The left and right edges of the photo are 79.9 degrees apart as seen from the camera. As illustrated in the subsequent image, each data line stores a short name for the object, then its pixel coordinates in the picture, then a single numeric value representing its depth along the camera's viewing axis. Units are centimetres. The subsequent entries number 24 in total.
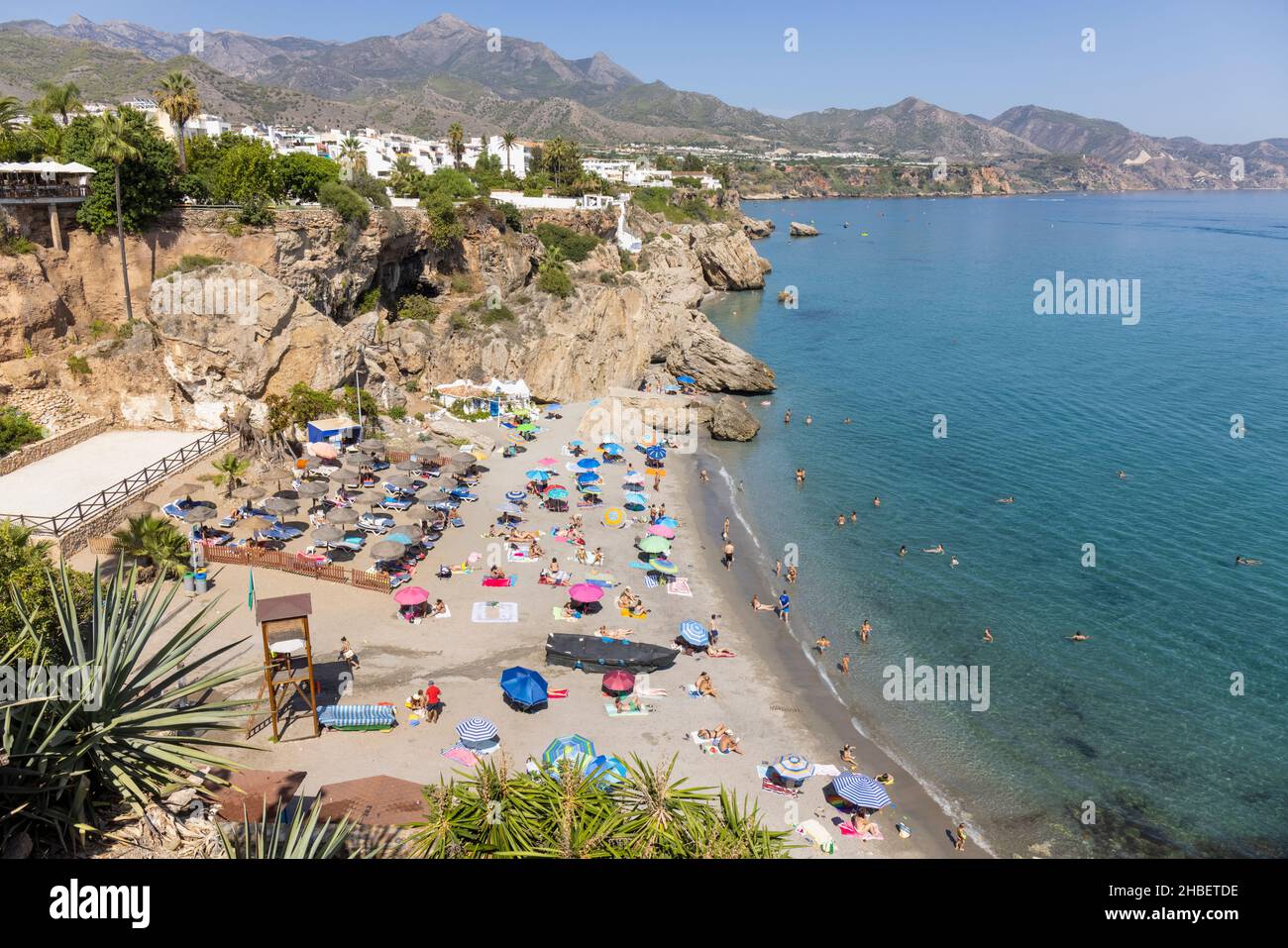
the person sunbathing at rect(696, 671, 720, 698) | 2281
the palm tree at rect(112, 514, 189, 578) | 2348
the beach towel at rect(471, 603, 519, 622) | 2534
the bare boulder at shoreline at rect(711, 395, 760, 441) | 4653
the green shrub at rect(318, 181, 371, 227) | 4084
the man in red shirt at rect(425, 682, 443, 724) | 2022
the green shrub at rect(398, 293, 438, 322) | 4909
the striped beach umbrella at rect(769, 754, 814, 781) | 1933
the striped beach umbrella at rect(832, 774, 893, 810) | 1851
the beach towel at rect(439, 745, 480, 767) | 1873
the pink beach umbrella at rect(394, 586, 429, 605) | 2422
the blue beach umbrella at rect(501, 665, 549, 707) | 2074
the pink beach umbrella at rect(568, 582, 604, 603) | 2573
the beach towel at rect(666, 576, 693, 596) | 2865
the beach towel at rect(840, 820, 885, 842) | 1833
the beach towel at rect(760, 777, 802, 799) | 1927
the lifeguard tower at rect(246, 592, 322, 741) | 1827
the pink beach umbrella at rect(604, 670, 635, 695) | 2191
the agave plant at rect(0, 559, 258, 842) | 810
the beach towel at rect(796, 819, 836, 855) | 1772
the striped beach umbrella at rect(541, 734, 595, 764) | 1809
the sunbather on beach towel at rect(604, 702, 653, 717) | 2148
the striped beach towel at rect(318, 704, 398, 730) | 1936
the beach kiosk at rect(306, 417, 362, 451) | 3478
